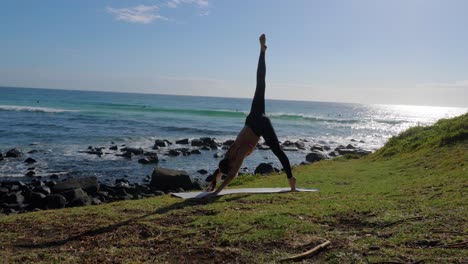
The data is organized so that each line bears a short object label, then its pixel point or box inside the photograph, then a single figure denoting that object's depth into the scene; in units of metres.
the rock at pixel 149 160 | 24.55
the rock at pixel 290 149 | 32.28
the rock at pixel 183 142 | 34.49
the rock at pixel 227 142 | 34.01
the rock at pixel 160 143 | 32.06
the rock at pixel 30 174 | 19.78
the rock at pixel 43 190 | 15.67
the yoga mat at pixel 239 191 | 8.92
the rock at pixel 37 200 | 13.84
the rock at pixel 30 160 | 22.84
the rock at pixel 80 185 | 15.23
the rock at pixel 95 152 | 26.49
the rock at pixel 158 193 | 16.11
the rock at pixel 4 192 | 15.36
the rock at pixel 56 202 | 13.31
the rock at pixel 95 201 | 13.82
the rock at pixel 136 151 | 27.22
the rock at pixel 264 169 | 20.86
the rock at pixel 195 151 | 29.11
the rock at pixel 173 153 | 27.79
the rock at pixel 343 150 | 31.52
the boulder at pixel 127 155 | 26.02
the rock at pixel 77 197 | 13.42
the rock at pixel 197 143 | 33.22
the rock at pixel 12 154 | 24.19
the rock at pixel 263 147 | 32.08
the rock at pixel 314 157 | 26.30
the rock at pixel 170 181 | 17.09
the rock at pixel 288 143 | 34.73
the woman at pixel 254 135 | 8.73
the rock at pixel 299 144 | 34.15
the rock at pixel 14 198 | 14.53
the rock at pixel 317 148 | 33.27
